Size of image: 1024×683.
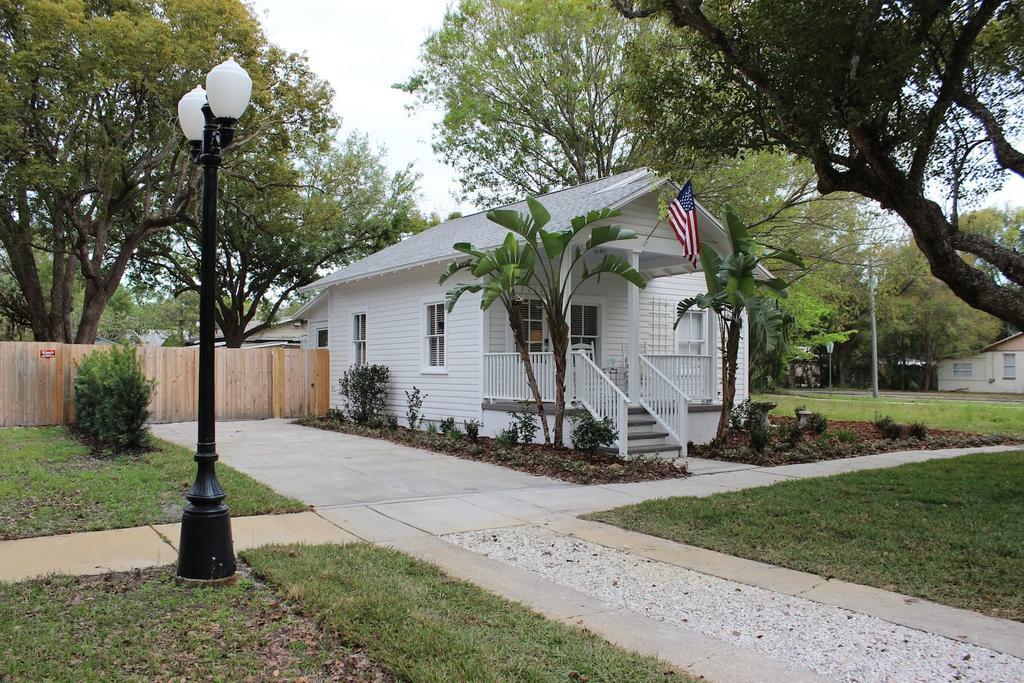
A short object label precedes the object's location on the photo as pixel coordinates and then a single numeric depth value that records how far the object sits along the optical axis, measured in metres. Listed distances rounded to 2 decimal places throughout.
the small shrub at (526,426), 12.57
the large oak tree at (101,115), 16.25
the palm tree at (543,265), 11.02
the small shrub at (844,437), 13.66
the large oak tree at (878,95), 8.37
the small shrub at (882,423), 14.78
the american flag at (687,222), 11.36
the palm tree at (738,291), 11.20
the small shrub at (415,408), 15.62
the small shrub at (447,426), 14.14
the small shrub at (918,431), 14.58
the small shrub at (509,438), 12.59
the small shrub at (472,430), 13.40
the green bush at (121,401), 11.34
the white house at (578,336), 12.52
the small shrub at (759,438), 12.16
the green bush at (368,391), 16.78
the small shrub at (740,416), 14.33
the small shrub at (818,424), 14.50
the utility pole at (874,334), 24.69
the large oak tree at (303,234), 26.41
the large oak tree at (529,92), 24.20
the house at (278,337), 40.47
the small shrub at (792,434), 13.09
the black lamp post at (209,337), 5.06
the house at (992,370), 45.75
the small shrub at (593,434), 11.33
